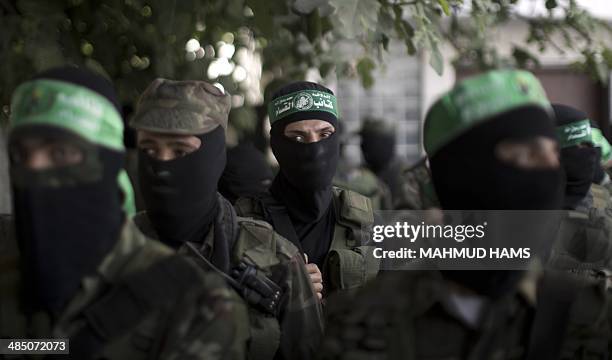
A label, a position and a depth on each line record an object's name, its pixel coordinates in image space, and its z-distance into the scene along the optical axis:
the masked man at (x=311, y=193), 3.33
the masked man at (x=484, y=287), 1.77
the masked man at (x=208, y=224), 2.52
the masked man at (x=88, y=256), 1.75
